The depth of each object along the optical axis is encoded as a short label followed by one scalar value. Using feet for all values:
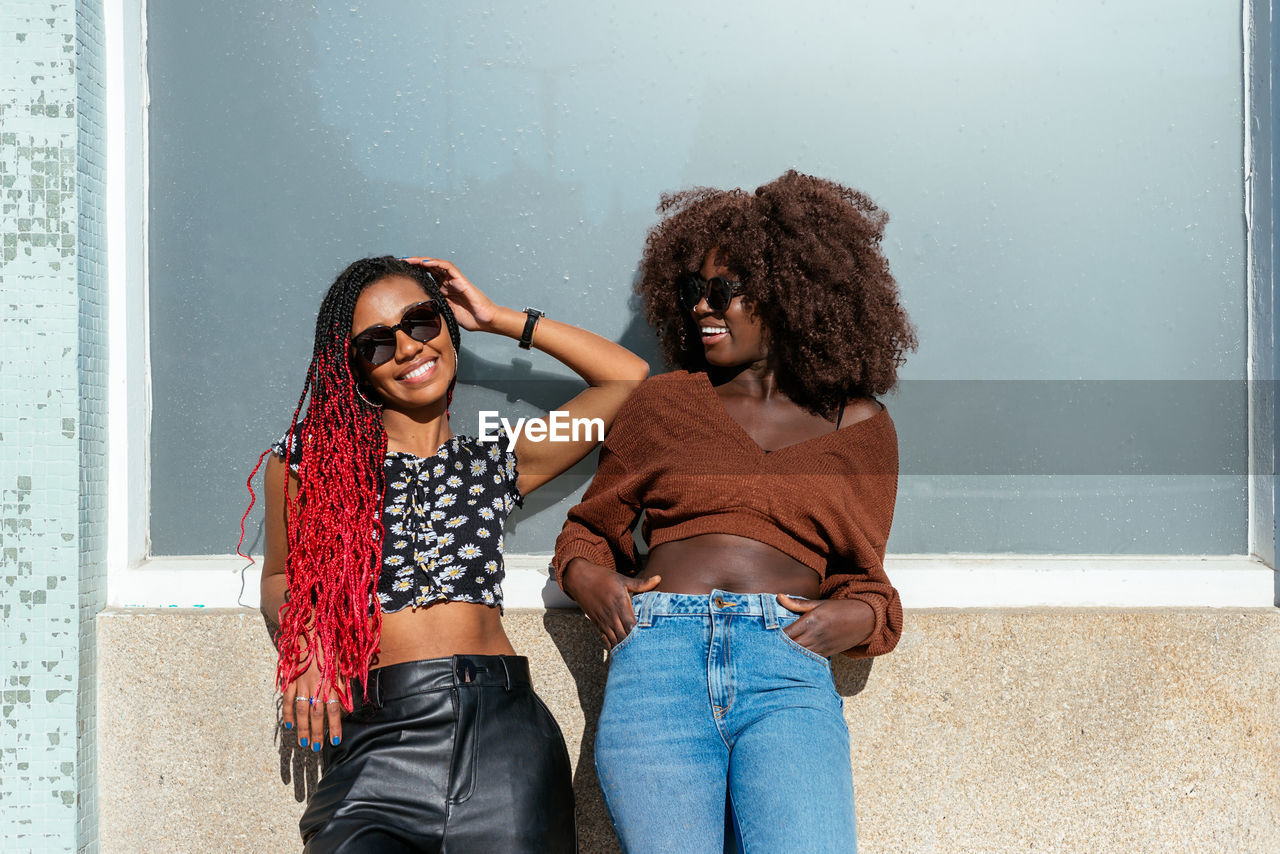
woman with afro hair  7.62
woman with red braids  8.19
